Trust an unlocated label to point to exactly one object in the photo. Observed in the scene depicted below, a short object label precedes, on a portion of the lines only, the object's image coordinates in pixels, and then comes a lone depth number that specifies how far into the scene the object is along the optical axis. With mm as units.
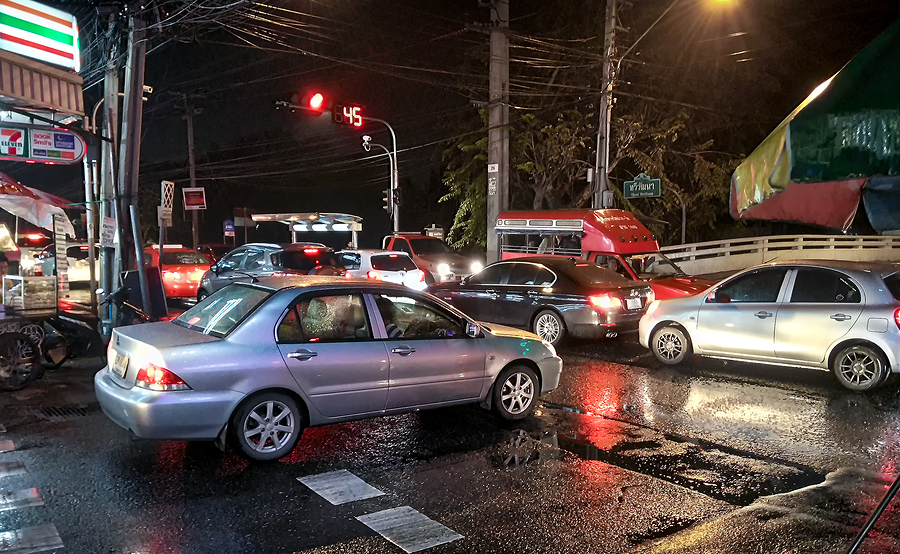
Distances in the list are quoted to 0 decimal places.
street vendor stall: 8562
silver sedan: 5617
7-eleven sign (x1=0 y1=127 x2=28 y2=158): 11938
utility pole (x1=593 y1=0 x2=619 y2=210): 19469
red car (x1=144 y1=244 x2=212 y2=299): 18812
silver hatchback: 8336
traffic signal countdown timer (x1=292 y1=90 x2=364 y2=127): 19156
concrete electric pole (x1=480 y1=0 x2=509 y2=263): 20438
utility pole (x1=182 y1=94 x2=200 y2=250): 35719
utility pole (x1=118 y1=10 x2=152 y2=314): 12234
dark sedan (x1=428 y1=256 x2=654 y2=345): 11398
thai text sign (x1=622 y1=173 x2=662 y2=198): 18766
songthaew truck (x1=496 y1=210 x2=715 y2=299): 14391
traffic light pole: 28359
